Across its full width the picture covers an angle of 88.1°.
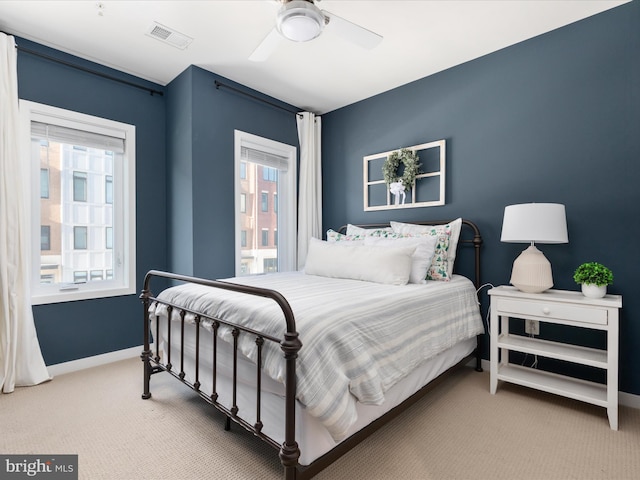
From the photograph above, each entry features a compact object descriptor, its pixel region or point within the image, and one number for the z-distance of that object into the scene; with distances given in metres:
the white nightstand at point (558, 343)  1.90
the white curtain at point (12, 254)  2.32
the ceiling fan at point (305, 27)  1.72
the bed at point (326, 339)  1.29
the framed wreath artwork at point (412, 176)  3.07
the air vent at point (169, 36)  2.42
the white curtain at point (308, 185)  3.85
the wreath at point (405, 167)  3.15
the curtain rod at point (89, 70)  2.49
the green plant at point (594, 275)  2.01
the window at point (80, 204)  2.64
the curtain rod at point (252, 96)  3.12
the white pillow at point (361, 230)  3.12
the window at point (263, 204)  3.42
